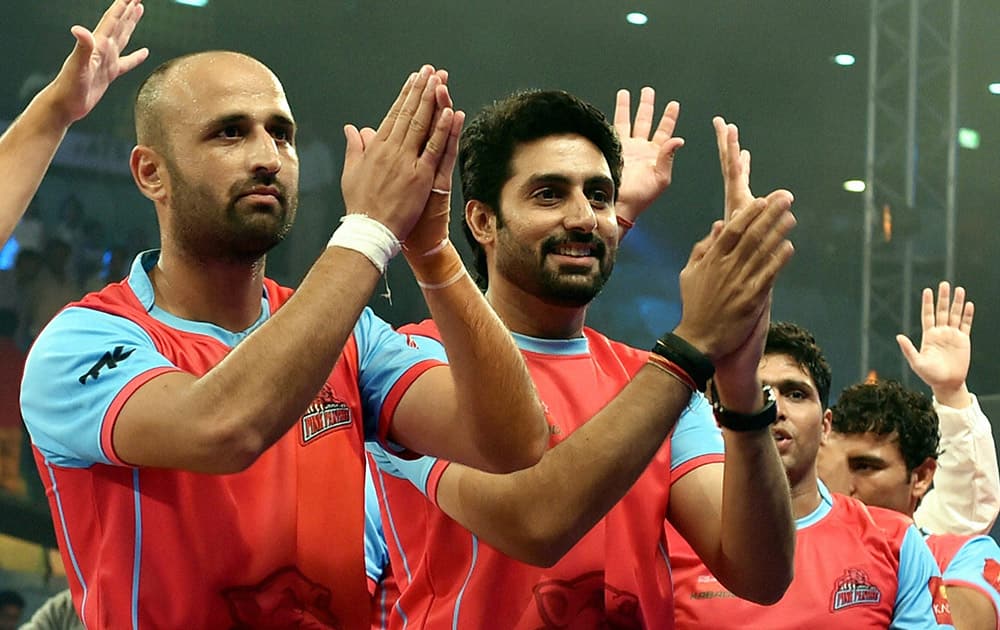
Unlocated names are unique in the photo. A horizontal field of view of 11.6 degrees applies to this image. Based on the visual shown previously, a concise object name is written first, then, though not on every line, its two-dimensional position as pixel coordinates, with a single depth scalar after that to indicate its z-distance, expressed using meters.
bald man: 4.66
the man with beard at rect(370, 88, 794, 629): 4.83
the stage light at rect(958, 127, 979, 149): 13.24
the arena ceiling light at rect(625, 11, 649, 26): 12.94
